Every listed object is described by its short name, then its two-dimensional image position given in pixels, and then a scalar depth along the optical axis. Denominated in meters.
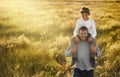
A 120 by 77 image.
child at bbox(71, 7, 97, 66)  6.09
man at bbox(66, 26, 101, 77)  5.77
